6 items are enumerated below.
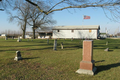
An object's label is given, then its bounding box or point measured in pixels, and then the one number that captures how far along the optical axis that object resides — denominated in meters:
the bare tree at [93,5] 7.03
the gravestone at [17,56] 6.81
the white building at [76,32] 37.25
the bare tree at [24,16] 38.19
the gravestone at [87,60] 4.82
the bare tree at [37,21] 40.25
